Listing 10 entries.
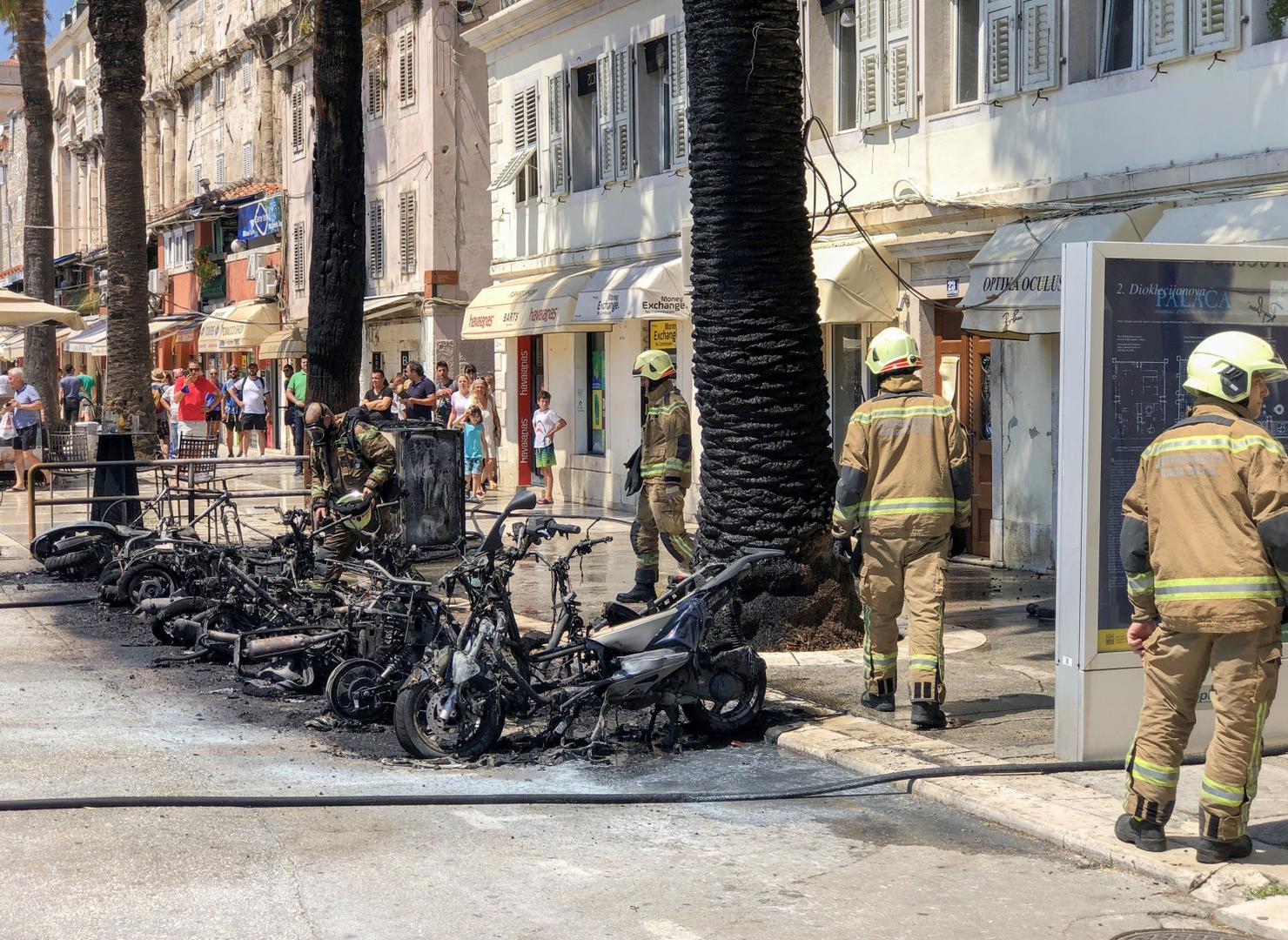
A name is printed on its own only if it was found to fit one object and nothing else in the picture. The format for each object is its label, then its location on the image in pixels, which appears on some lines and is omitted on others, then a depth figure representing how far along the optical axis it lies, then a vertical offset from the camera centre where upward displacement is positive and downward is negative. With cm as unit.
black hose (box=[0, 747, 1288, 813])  633 -150
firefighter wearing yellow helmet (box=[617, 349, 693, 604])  1225 -50
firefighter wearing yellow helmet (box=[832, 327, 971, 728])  781 -49
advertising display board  681 -7
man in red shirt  2903 +6
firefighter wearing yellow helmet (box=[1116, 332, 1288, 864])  548 -61
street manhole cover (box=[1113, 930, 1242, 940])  500 -159
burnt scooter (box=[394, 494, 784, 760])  724 -120
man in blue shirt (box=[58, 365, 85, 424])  3344 +25
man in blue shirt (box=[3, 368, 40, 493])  2384 -27
